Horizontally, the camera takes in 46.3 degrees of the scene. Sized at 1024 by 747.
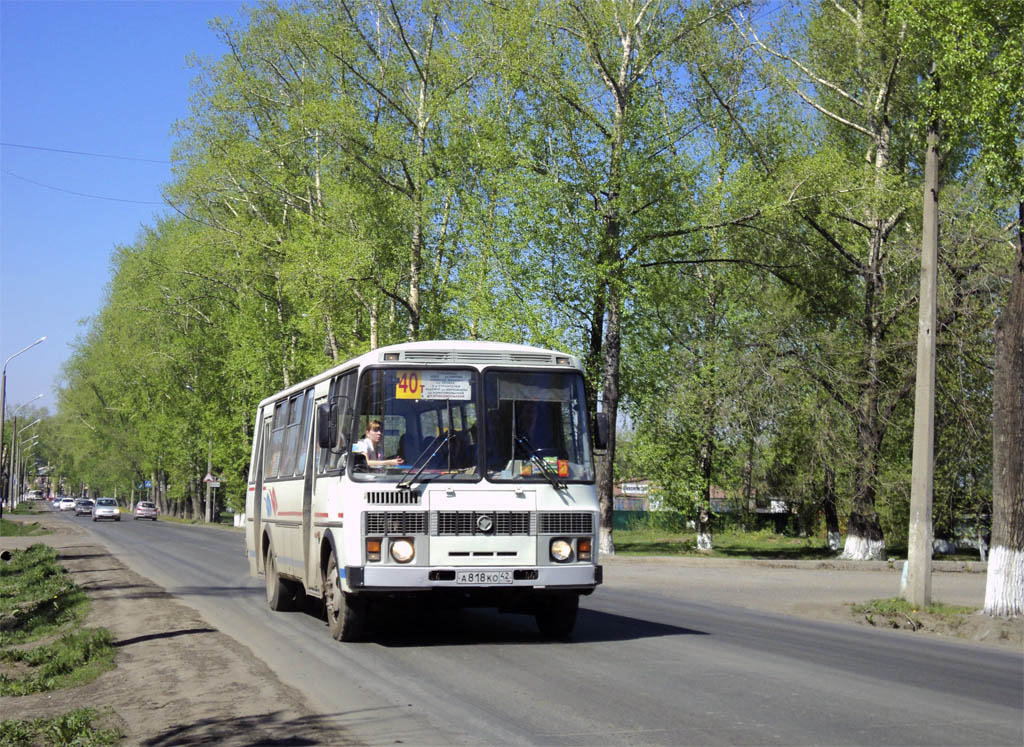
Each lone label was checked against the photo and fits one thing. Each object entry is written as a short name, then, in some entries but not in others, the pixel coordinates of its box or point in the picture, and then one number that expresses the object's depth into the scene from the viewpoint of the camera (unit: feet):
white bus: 40.45
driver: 41.16
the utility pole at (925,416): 59.98
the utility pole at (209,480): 227.81
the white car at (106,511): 241.35
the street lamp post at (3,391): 183.83
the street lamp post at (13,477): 336.39
